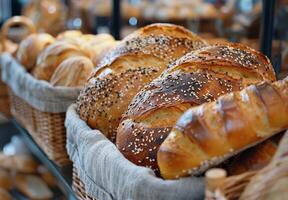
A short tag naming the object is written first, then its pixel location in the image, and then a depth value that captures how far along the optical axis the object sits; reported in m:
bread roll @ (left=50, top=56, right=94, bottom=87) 1.35
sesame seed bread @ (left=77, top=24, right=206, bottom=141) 1.05
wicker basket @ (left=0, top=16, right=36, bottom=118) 1.99
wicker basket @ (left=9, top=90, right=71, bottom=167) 1.35
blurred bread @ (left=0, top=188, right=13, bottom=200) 1.71
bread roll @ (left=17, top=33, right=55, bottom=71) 1.65
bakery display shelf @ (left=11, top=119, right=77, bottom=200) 1.24
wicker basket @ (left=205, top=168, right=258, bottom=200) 0.57
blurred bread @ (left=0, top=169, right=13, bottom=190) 1.80
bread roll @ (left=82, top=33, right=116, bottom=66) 1.44
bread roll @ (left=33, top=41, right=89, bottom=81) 1.49
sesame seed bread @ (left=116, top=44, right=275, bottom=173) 0.83
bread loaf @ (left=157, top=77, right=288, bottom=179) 0.63
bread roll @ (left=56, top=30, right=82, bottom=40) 1.71
